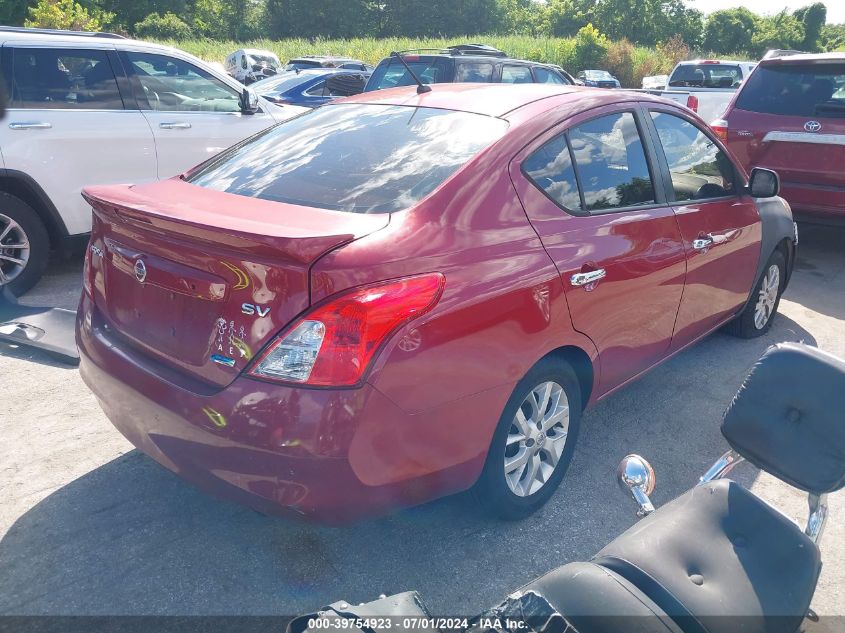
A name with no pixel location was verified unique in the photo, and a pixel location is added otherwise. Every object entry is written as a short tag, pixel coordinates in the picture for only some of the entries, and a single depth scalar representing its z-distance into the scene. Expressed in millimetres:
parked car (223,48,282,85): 23394
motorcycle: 1403
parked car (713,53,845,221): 6512
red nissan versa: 2162
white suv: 5383
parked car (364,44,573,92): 8695
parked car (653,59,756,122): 13696
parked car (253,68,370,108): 12523
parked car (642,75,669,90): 21669
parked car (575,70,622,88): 23762
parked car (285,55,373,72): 20281
